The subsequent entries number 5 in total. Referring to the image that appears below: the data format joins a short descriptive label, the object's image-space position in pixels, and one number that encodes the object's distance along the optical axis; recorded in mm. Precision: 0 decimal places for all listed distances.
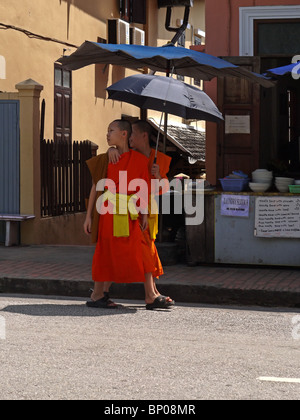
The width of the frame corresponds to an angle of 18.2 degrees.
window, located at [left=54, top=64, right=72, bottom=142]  19094
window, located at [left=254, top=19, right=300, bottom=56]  12523
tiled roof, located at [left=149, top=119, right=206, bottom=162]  24281
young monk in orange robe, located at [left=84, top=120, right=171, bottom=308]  8617
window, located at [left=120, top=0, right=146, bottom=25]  23281
